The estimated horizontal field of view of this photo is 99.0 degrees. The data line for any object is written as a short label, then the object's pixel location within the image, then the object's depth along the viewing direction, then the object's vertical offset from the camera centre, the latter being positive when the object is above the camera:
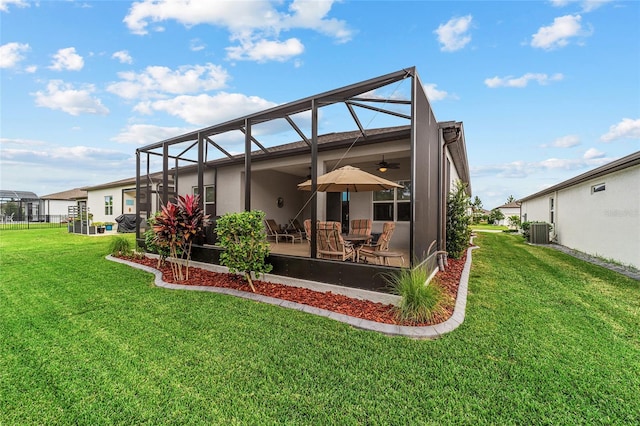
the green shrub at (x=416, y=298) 3.79 -1.19
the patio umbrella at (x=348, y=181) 5.60 +0.71
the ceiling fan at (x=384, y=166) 8.33 +1.50
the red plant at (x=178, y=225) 6.30 -0.25
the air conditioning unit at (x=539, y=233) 13.51 -0.94
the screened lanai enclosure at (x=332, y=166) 4.82 +1.63
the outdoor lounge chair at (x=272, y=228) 10.38 -0.52
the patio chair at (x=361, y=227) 8.16 -0.40
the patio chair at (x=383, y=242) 6.20 -0.63
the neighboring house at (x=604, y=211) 7.36 +0.09
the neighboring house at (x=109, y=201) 20.00 +1.11
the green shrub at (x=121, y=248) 9.35 -1.14
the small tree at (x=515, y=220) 25.39 -0.56
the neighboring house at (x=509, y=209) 43.96 +0.85
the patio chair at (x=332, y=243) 5.20 -0.56
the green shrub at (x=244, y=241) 5.20 -0.52
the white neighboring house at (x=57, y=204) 35.16 +1.45
